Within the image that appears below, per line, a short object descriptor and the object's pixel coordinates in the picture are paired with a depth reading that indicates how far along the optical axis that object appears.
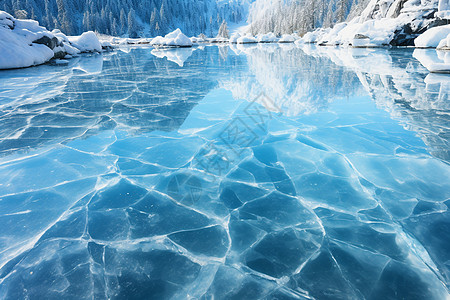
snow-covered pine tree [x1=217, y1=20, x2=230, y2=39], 78.12
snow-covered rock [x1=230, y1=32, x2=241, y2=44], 55.13
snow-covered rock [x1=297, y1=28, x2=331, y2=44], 45.37
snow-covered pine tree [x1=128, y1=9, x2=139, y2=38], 68.74
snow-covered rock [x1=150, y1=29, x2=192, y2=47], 34.25
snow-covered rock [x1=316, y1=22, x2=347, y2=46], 34.96
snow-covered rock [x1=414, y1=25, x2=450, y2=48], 20.44
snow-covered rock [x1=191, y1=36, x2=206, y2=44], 60.81
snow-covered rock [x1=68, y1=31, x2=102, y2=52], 24.19
